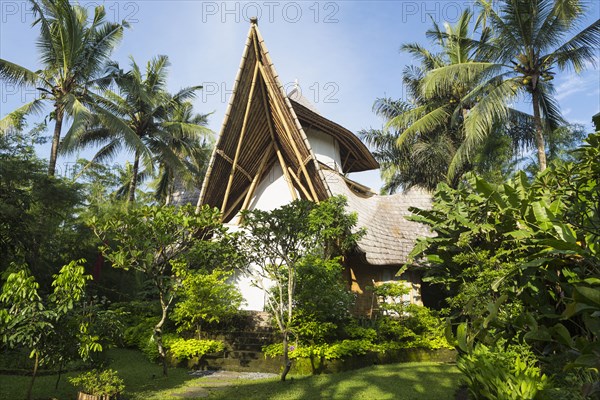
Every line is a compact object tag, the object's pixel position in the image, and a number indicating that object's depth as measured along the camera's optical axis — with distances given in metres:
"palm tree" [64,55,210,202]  19.02
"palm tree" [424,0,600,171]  11.91
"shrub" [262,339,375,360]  8.56
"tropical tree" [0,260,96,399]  5.07
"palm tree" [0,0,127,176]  13.86
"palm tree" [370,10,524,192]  17.31
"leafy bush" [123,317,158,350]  10.94
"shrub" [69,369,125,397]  5.62
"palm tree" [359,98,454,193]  17.31
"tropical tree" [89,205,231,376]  8.38
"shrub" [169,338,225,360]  9.30
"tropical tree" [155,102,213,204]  19.92
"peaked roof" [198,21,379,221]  11.88
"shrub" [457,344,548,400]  4.00
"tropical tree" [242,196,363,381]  8.38
